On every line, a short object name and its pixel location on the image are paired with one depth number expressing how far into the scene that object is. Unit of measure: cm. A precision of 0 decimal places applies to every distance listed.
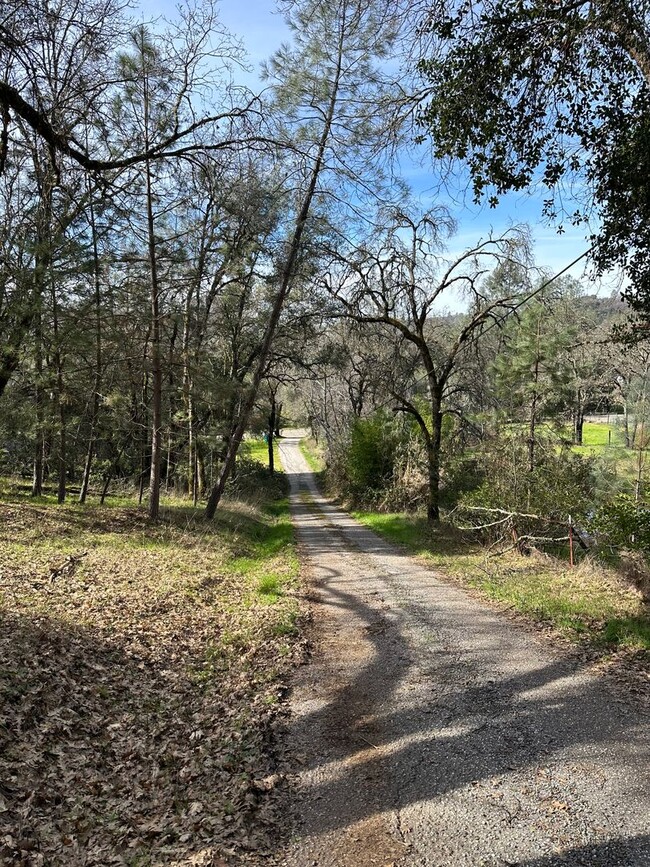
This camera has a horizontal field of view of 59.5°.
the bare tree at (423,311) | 1584
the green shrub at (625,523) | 819
